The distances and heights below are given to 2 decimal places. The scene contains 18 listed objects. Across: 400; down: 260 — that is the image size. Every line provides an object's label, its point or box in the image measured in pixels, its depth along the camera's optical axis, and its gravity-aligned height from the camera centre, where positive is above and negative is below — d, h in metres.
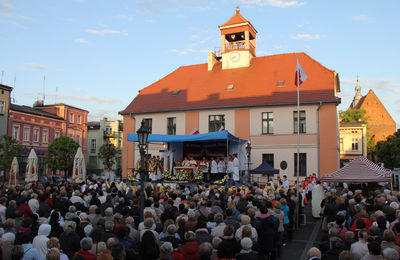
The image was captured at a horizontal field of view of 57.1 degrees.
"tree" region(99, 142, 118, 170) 53.94 +1.08
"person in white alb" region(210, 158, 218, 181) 23.62 -0.34
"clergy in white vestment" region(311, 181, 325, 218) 15.93 -1.63
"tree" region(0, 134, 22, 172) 33.09 +0.76
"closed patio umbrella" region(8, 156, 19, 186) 23.06 -0.68
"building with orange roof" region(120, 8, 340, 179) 27.70 +4.78
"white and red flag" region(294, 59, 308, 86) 16.00 +3.82
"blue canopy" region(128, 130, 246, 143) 21.08 +1.51
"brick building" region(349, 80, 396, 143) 59.75 +7.76
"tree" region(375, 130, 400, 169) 38.95 +1.36
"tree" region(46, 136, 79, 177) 41.84 +0.66
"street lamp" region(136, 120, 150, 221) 9.31 +0.55
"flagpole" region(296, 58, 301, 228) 13.34 +1.18
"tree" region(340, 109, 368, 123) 57.72 +7.45
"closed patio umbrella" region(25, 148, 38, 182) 22.98 -0.59
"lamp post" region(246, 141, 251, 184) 23.91 +0.79
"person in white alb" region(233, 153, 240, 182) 22.18 -0.48
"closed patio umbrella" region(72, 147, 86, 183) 22.67 -0.49
